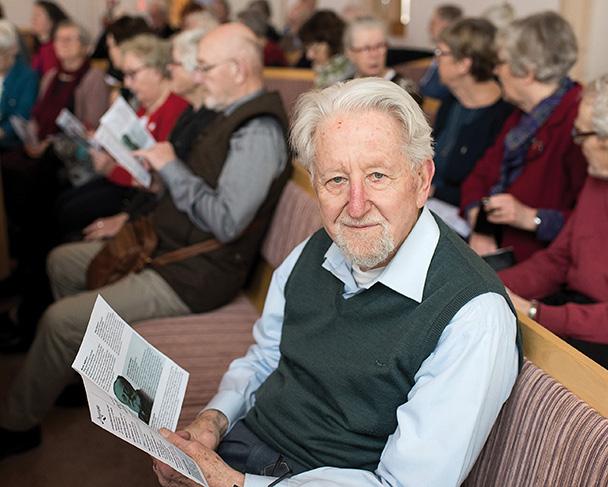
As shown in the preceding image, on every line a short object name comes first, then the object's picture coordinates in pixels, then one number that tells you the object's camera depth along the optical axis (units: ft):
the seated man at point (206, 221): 9.29
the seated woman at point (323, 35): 18.12
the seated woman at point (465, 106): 11.78
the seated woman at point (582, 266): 7.12
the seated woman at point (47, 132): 15.88
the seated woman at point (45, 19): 26.68
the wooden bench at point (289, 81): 19.98
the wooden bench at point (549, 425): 4.63
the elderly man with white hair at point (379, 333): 4.95
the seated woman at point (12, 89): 18.03
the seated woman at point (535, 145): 9.45
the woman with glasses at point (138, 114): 12.80
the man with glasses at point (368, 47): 14.52
